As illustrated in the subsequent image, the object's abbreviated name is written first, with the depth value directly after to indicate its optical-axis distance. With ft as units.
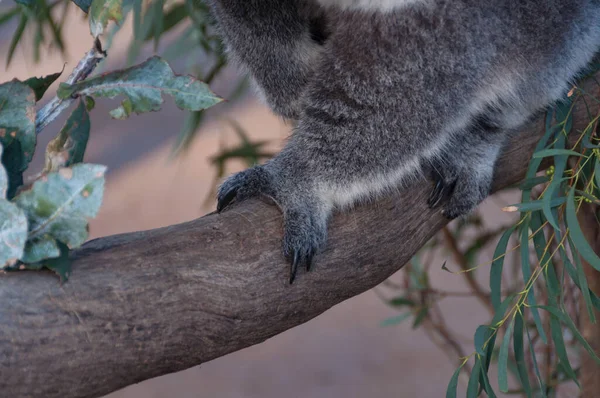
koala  6.15
